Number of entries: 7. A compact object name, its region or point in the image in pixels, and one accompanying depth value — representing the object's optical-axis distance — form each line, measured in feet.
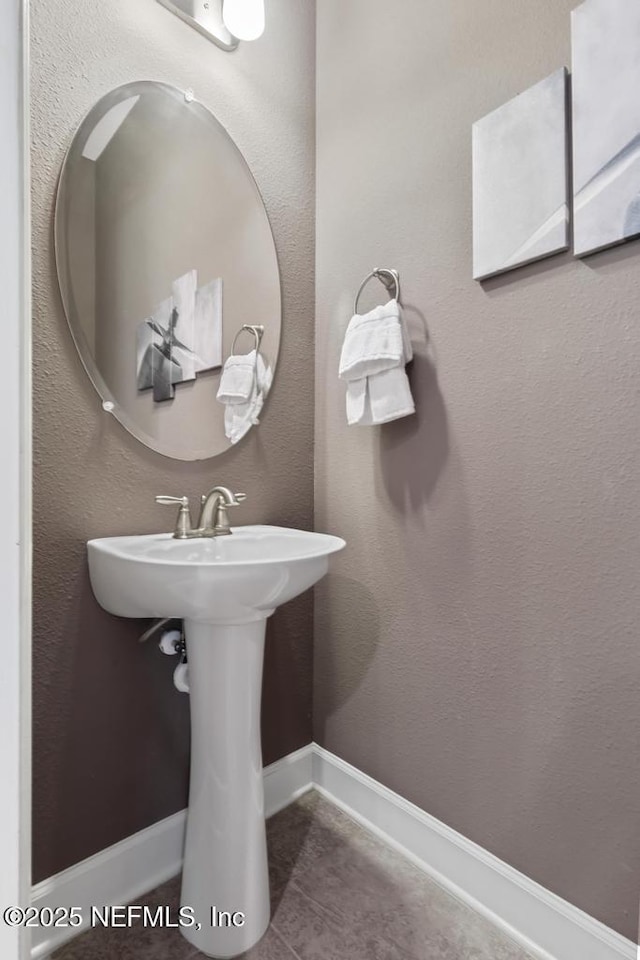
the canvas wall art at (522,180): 3.25
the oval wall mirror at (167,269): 3.66
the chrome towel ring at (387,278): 4.23
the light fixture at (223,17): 4.20
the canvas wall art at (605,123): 2.91
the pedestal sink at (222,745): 3.36
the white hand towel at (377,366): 4.00
